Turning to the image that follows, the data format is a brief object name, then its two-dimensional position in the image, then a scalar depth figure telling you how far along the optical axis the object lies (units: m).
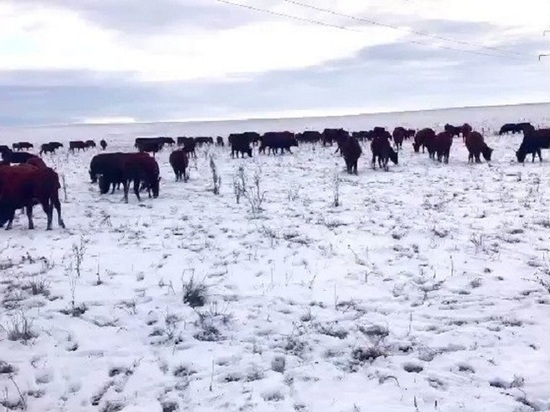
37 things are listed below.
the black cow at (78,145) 48.98
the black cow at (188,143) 29.96
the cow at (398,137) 32.59
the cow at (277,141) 32.50
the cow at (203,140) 46.77
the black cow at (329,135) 38.22
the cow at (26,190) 11.63
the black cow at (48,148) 45.97
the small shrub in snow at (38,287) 7.48
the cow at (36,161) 15.72
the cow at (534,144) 22.08
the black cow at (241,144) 30.62
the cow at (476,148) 22.86
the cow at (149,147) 35.88
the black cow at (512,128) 42.72
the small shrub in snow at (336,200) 13.59
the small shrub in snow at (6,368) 5.56
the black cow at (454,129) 42.41
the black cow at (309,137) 42.69
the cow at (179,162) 19.72
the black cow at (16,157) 22.23
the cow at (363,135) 42.46
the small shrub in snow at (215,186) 16.19
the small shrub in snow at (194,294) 7.16
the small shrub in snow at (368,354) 5.77
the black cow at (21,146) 54.13
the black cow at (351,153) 20.47
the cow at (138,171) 15.55
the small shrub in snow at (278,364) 5.57
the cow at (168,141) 45.34
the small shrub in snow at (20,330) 6.18
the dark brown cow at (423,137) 25.44
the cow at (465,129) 36.79
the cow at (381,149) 22.03
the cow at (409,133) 42.39
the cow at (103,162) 16.89
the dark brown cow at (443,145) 23.62
